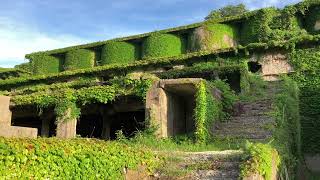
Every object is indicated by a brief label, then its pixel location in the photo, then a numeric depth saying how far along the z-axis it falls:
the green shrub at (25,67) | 23.21
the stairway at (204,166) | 6.09
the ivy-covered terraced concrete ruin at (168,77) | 9.43
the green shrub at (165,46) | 19.52
